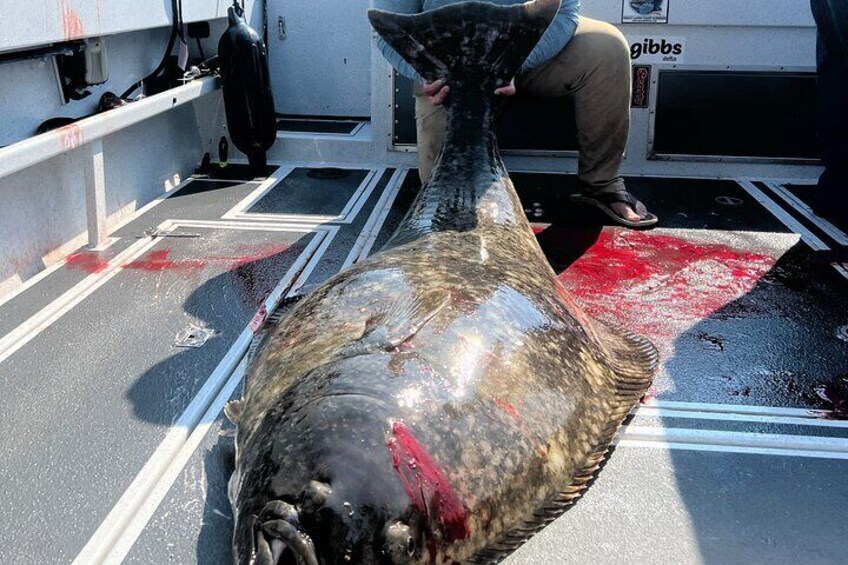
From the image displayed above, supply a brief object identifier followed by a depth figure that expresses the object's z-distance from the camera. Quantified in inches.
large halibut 58.7
